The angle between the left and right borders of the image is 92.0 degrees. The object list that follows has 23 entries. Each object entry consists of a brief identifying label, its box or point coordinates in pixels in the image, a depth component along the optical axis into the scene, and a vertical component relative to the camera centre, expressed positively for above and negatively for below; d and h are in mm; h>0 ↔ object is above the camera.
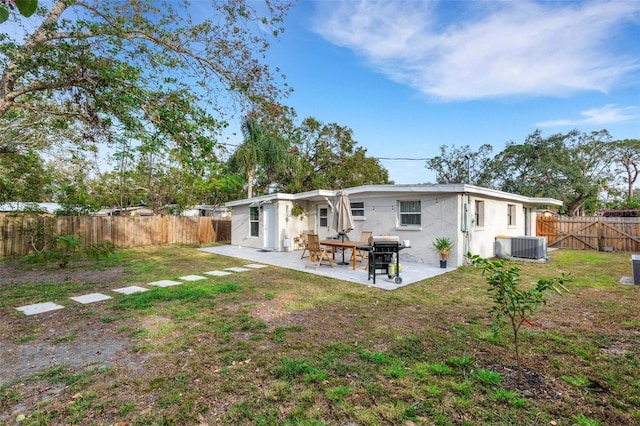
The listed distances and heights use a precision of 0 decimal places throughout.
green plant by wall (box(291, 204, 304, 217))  13555 +257
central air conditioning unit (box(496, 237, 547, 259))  10352 -1156
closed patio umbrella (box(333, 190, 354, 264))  9547 -16
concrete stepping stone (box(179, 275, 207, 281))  7316 -1480
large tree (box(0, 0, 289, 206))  4891 +2546
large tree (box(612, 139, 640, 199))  26094 +4817
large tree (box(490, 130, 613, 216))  21750 +3706
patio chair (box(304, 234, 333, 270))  8884 -1001
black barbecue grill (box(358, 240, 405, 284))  7105 -988
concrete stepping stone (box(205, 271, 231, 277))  7871 -1492
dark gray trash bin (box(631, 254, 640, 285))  6719 -1228
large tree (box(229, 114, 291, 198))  17828 +3733
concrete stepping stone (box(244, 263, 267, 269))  9180 -1511
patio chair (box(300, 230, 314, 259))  13414 -831
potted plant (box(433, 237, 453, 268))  9061 -1006
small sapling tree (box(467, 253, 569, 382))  2539 -595
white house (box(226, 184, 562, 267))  9344 -43
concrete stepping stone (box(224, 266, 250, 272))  8641 -1503
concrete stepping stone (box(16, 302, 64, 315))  4821 -1458
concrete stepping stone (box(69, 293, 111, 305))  5426 -1470
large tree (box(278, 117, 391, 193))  22438 +4244
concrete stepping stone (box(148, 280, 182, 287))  6660 -1472
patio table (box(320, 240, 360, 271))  8500 -812
